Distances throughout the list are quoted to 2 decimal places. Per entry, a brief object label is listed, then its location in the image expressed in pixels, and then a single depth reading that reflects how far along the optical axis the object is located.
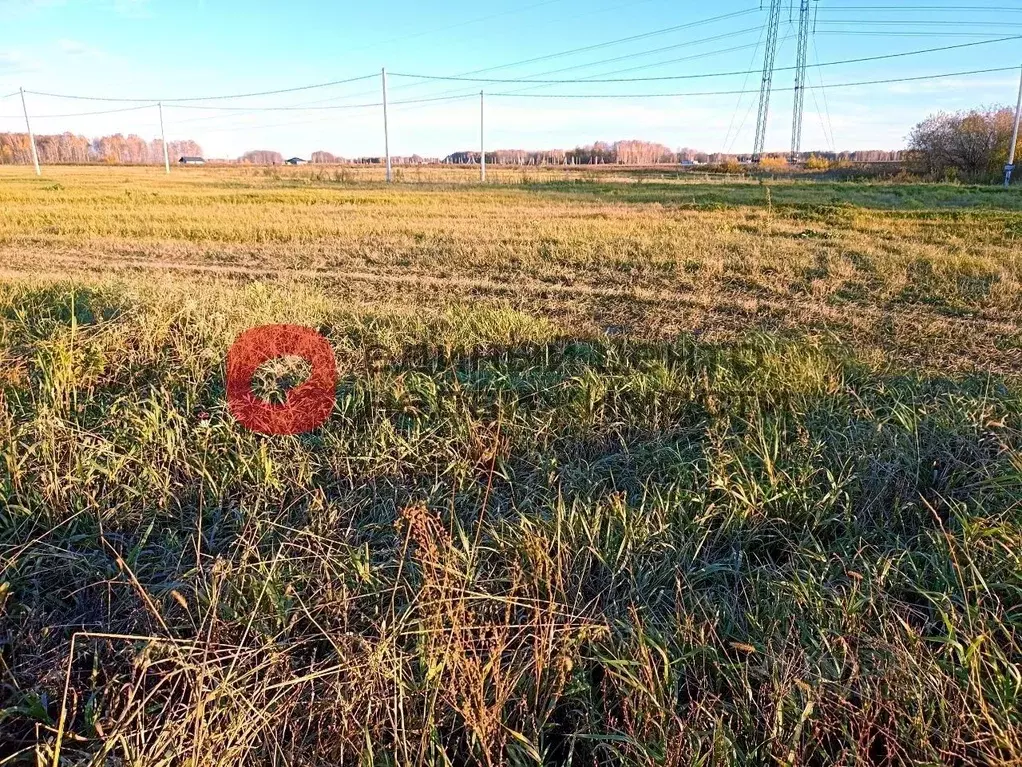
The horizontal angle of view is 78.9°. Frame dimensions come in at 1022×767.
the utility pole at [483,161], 48.77
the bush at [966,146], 43.62
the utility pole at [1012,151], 36.97
